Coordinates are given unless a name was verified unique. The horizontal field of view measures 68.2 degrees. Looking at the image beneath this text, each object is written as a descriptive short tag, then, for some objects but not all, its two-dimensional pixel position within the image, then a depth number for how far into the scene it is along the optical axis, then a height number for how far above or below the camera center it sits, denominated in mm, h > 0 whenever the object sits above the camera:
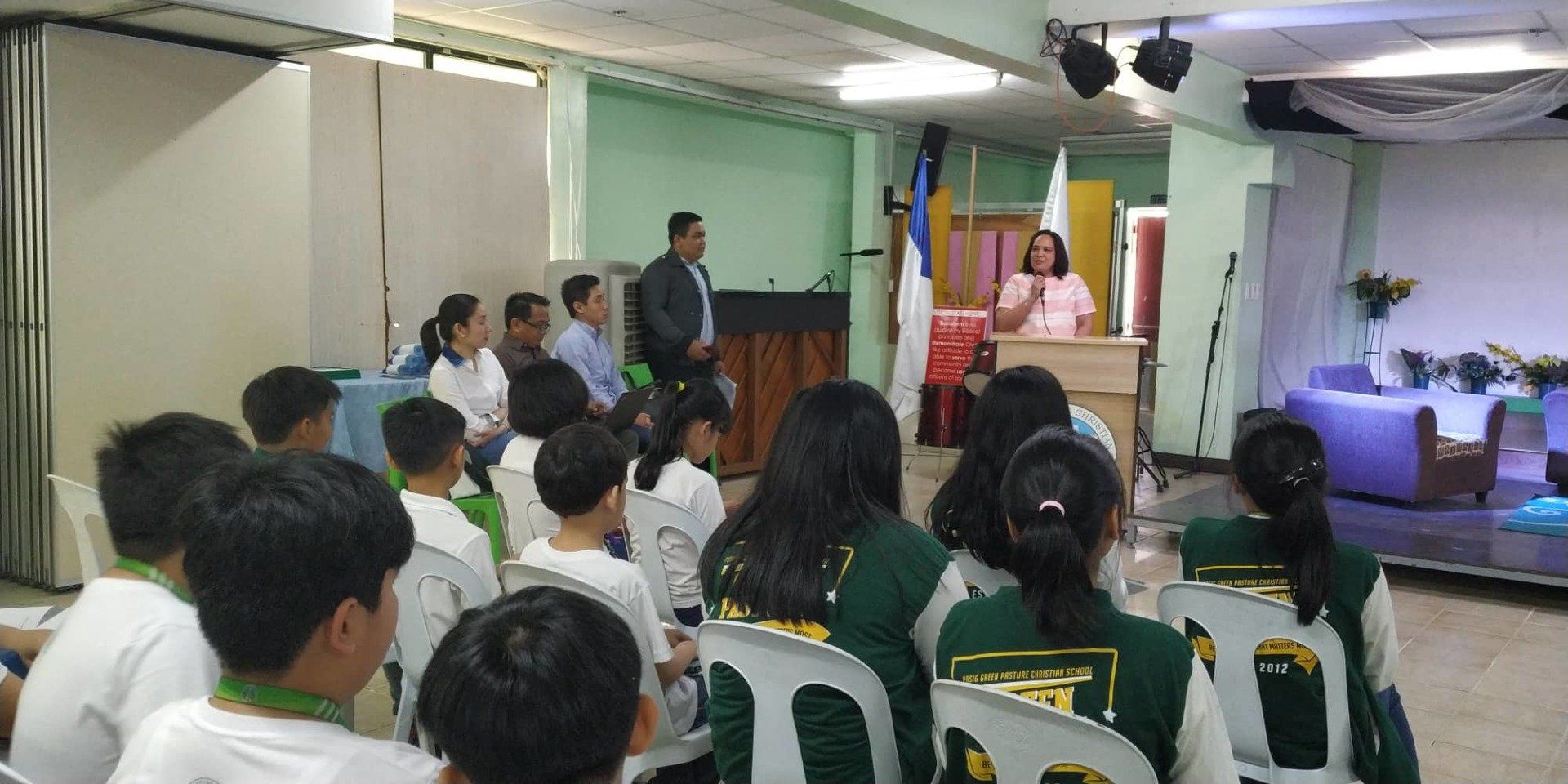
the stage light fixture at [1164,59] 5453 +1121
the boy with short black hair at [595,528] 2143 -508
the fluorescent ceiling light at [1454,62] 6339 +1383
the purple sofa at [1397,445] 6125 -756
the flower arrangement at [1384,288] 9227 +129
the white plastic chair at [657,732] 2076 -853
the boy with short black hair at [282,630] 1082 -352
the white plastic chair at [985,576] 2381 -582
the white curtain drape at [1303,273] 8492 +221
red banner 8102 -357
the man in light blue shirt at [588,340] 5336 -281
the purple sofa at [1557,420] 6961 -662
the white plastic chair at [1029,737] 1417 -558
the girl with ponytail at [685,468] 2855 -486
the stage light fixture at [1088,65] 5480 +1088
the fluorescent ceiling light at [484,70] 6660 +1206
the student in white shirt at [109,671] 1447 -511
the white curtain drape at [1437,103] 6254 +1151
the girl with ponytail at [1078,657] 1495 -479
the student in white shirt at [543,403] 3447 -375
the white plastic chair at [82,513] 2689 -593
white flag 7305 +564
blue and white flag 8289 -197
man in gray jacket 5973 -122
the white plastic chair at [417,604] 2316 -674
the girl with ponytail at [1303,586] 2088 -529
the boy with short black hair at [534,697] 979 -358
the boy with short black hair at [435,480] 2402 -480
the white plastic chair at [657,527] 2797 -596
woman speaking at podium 6066 -35
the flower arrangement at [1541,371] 8414 -444
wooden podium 5301 -383
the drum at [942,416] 8109 -891
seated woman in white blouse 4652 -420
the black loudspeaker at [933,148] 8617 +1061
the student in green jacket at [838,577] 1814 -462
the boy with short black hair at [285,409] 2807 -340
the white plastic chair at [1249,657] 2064 -644
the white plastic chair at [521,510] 3188 -650
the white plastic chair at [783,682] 1730 -602
